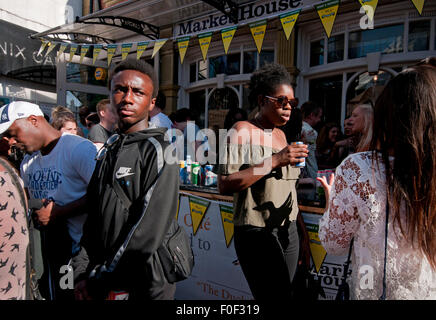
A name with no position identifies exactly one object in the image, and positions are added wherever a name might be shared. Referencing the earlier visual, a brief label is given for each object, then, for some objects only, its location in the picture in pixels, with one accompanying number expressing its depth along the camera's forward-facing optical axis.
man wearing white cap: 1.91
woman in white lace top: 1.05
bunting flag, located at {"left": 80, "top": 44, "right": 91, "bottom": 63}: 7.76
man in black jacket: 1.32
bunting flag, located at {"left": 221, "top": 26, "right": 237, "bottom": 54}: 4.95
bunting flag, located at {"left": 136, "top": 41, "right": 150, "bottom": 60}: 6.32
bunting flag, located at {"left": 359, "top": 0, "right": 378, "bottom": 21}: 3.34
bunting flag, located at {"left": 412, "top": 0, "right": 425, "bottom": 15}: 3.12
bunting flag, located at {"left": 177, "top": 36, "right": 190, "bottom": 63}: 5.57
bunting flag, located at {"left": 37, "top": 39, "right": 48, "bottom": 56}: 9.10
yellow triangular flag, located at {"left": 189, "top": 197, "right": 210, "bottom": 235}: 3.30
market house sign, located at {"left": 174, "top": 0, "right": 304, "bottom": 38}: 6.60
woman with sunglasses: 1.86
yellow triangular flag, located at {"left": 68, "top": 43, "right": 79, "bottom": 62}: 8.09
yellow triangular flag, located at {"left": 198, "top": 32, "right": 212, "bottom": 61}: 5.18
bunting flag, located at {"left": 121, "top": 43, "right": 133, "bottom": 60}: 6.59
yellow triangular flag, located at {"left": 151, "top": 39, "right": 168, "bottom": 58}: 6.04
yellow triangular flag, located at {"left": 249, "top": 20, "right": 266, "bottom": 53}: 4.79
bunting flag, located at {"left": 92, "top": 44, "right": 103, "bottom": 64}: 7.51
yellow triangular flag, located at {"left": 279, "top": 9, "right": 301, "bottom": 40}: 4.22
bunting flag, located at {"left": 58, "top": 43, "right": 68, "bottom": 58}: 7.95
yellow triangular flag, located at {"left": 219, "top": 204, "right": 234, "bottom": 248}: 2.99
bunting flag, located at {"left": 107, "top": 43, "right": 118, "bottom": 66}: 6.98
